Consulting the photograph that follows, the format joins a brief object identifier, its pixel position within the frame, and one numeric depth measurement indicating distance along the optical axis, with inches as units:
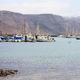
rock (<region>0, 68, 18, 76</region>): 946.2
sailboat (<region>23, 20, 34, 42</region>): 4478.1
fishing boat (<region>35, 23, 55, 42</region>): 4610.1
